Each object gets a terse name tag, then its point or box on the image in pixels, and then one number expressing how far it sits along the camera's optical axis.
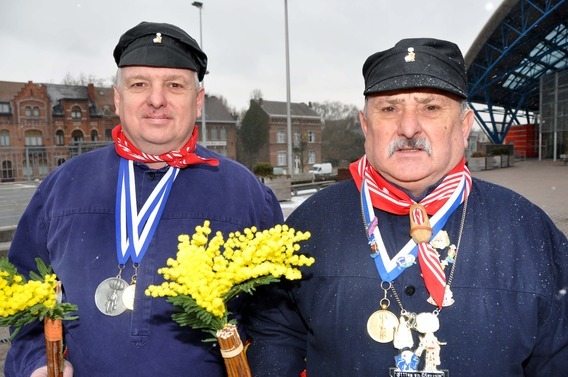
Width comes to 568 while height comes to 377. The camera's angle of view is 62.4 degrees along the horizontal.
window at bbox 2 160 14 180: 24.88
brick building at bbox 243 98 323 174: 58.16
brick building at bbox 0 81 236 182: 43.06
